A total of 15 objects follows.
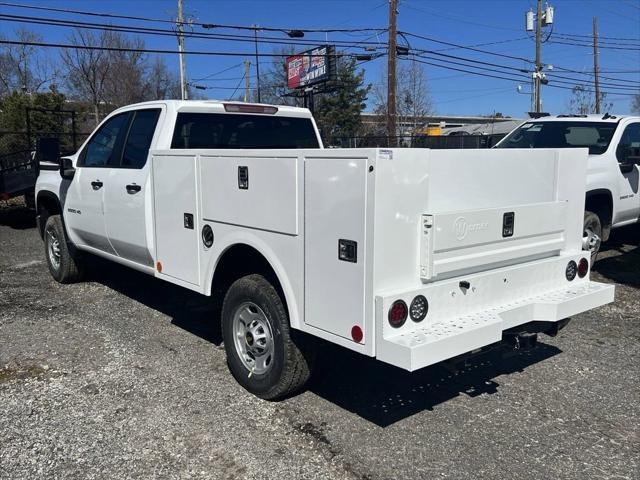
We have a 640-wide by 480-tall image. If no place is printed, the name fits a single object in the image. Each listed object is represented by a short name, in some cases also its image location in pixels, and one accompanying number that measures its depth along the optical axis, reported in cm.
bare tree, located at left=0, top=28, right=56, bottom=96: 4241
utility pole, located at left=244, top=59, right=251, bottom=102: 5189
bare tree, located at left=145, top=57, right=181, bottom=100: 4688
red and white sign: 3105
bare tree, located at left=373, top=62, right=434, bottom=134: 4785
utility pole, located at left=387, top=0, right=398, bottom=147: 2103
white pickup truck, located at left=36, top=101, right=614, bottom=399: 324
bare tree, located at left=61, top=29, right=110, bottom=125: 4134
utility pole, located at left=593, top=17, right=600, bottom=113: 4116
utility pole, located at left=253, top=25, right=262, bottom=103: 2263
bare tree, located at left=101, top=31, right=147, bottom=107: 4216
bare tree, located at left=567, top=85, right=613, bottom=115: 4326
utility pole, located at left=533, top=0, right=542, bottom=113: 3347
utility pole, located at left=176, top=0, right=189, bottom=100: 3685
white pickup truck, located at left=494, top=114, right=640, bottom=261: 802
